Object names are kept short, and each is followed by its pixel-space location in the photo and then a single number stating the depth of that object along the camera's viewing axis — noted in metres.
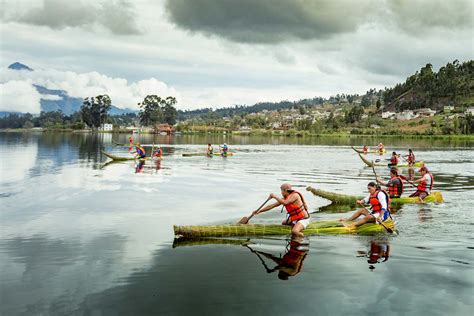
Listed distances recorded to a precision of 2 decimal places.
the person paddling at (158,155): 68.05
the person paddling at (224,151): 74.42
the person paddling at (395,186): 28.94
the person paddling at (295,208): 19.95
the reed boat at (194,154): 75.13
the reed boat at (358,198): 29.20
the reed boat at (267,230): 20.14
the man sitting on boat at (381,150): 80.62
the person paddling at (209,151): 74.06
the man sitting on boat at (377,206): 20.71
